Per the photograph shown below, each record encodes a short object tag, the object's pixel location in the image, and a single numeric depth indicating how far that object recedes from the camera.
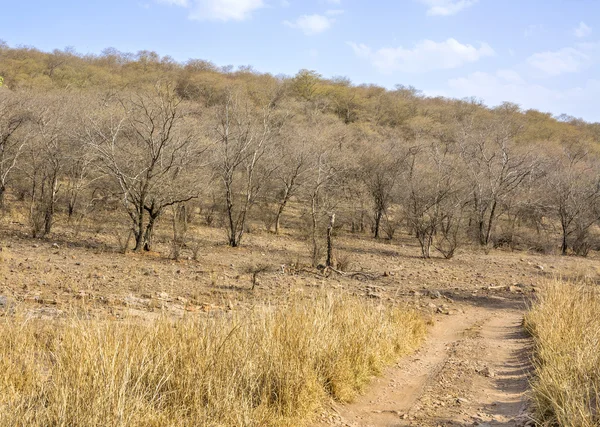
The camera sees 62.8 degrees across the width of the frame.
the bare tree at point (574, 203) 26.22
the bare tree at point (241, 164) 18.45
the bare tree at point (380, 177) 27.19
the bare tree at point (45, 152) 16.77
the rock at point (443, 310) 10.44
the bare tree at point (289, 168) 24.98
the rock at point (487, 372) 6.22
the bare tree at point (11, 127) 18.12
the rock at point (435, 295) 11.77
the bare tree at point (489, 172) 25.92
